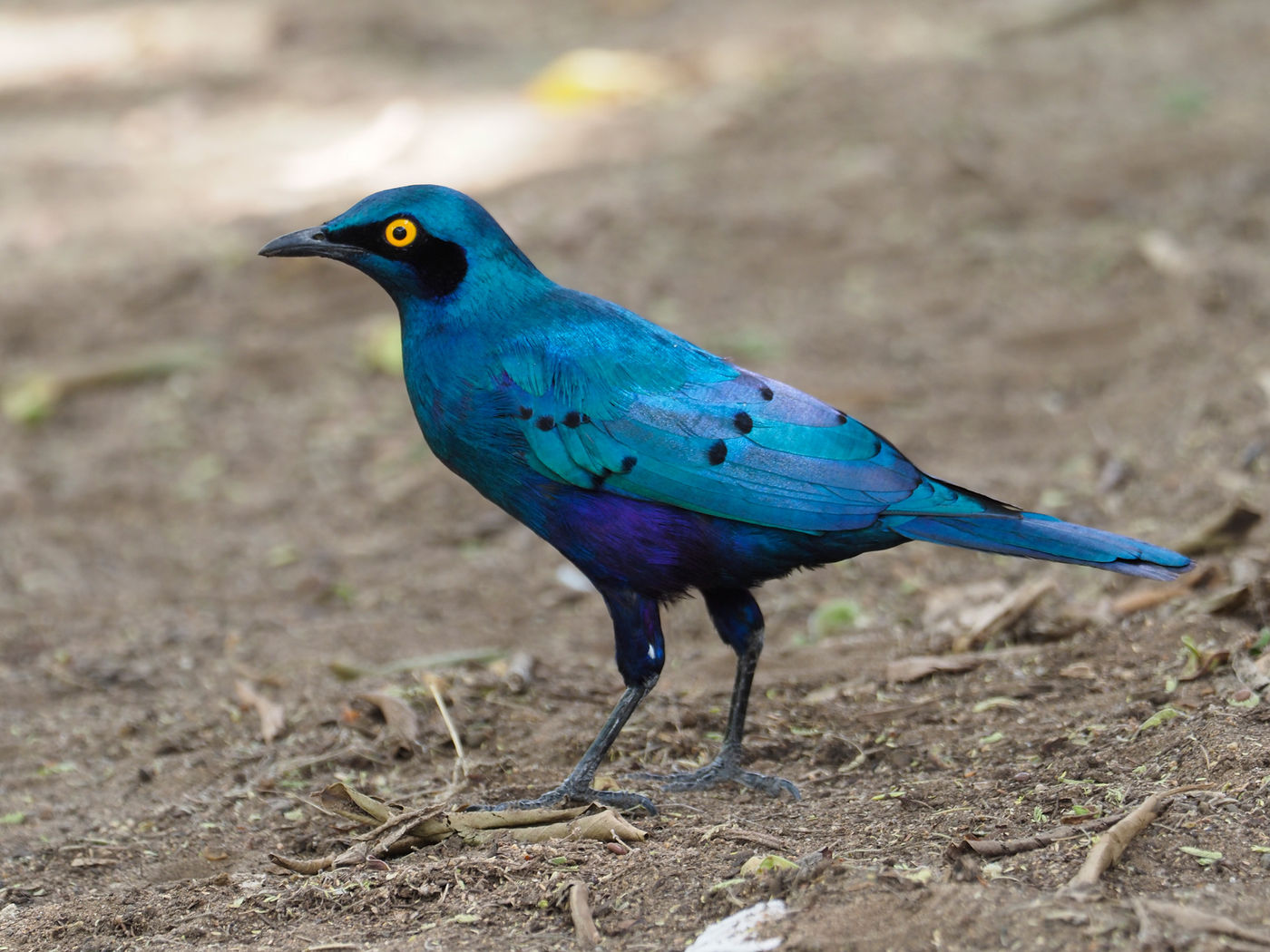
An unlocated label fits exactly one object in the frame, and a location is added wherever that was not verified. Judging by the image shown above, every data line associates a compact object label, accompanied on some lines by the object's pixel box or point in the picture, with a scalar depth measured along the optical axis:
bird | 7.23
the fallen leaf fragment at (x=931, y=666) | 8.75
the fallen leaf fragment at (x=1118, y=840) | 5.61
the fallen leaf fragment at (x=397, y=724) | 8.34
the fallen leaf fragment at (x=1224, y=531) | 9.48
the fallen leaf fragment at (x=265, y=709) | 8.80
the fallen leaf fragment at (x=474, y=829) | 6.77
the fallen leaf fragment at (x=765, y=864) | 6.02
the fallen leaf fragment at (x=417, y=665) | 9.62
